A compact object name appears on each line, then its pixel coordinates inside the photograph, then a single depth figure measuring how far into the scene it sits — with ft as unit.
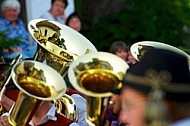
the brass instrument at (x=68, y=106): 23.00
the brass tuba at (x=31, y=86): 18.43
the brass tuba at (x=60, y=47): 22.51
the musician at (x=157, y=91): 10.37
